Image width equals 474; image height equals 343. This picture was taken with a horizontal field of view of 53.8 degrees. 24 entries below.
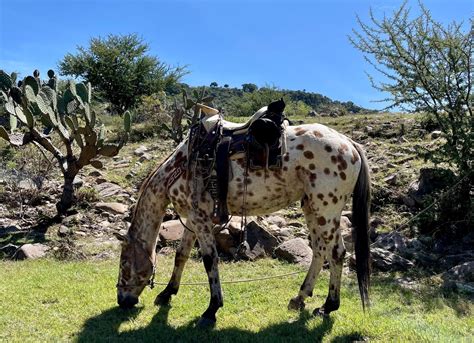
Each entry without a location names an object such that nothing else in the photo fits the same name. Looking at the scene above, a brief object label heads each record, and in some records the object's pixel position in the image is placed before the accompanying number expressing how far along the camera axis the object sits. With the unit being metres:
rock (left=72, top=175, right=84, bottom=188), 10.87
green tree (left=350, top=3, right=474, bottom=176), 8.11
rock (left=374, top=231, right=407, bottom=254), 7.41
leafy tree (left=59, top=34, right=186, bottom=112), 26.02
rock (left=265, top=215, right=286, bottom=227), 9.07
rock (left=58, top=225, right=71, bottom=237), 8.93
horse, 4.99
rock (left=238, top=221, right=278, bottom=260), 7.71
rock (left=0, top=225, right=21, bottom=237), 9.04
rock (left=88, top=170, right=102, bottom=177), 12.32
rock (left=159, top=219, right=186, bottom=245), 8.38
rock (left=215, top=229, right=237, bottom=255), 7.82
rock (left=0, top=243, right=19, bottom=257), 8.20
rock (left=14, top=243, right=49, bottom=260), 8.01
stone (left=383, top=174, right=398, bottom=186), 10.00
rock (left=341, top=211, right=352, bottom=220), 8.73
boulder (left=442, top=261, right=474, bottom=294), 5.96
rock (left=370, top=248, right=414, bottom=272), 6.91
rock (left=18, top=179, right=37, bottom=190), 10.57
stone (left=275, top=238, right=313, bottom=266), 7.41
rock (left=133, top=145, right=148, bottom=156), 15.08
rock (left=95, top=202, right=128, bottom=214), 9.91
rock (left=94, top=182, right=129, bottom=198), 10.89
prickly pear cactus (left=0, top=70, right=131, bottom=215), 9.50
